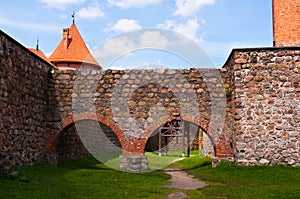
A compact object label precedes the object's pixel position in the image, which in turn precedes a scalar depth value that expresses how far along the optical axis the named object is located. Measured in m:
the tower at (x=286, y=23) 13.91
